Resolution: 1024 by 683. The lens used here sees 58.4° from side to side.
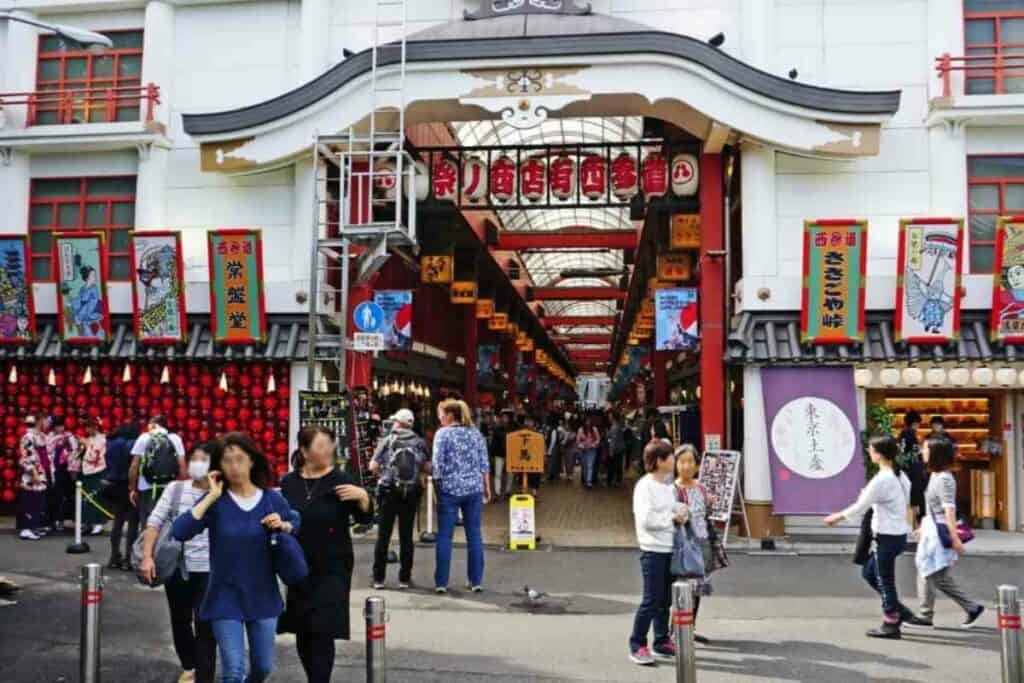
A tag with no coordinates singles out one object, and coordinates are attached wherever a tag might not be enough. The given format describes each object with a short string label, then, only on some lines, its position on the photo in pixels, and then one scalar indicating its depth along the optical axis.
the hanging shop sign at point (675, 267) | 18.48
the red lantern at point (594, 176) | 15.67
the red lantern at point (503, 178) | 15.75
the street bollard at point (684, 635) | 5.34
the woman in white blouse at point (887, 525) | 8.02
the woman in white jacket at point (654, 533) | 7.09
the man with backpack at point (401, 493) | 9.95
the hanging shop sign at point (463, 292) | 22.83
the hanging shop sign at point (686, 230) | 16.16
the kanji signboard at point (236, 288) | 14.95
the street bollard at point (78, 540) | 12.35
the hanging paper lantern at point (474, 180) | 15.90
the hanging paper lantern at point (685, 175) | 15.36
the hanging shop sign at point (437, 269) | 20.27
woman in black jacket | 5.34
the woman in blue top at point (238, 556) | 5.01
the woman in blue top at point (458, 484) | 9.77
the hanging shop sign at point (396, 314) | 16.86
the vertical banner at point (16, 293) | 15.55
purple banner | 13.23
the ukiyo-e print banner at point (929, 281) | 13.39
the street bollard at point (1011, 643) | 5.53
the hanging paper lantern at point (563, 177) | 15.73
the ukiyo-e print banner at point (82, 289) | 15.40
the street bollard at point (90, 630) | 5.82
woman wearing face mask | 5.78
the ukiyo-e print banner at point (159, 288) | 15.14
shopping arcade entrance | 13.62
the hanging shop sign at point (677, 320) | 15.06
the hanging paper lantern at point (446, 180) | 15.95
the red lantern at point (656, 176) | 15.39
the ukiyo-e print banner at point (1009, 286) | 13.43
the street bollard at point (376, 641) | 5.13
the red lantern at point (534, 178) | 15.77
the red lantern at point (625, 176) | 15.63
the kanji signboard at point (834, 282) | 13.59
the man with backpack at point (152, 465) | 9.34
